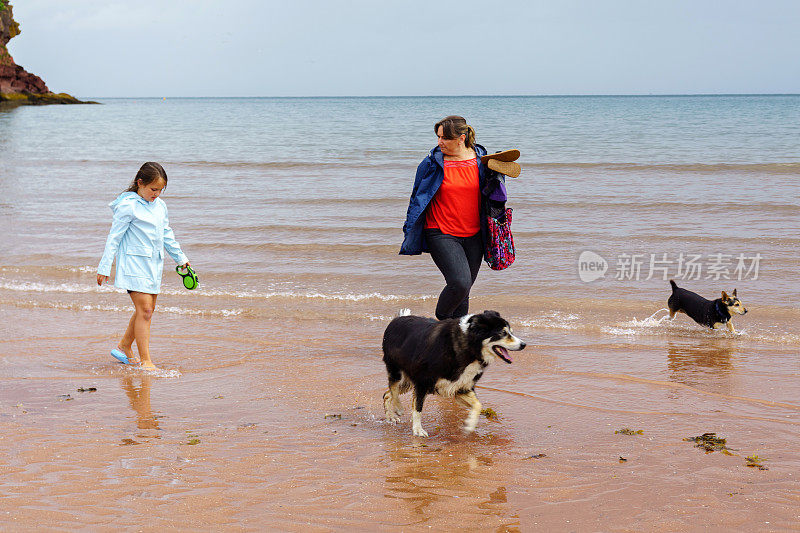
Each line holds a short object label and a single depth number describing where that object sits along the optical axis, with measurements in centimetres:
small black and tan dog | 842
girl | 609
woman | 585
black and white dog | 468
